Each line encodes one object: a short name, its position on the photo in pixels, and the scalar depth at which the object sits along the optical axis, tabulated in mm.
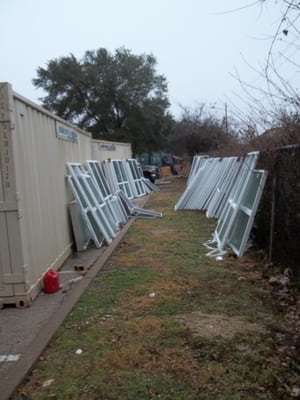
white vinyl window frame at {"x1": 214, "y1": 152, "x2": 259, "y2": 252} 7305
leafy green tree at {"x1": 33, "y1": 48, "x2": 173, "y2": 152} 33000
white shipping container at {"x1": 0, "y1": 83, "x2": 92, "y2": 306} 4820
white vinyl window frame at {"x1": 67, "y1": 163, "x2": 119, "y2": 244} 8086
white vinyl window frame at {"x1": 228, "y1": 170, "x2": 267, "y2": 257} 6438
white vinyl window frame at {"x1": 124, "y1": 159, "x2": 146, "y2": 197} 19556
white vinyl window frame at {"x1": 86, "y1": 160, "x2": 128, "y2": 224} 10539
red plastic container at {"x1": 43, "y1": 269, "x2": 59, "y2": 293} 5465
